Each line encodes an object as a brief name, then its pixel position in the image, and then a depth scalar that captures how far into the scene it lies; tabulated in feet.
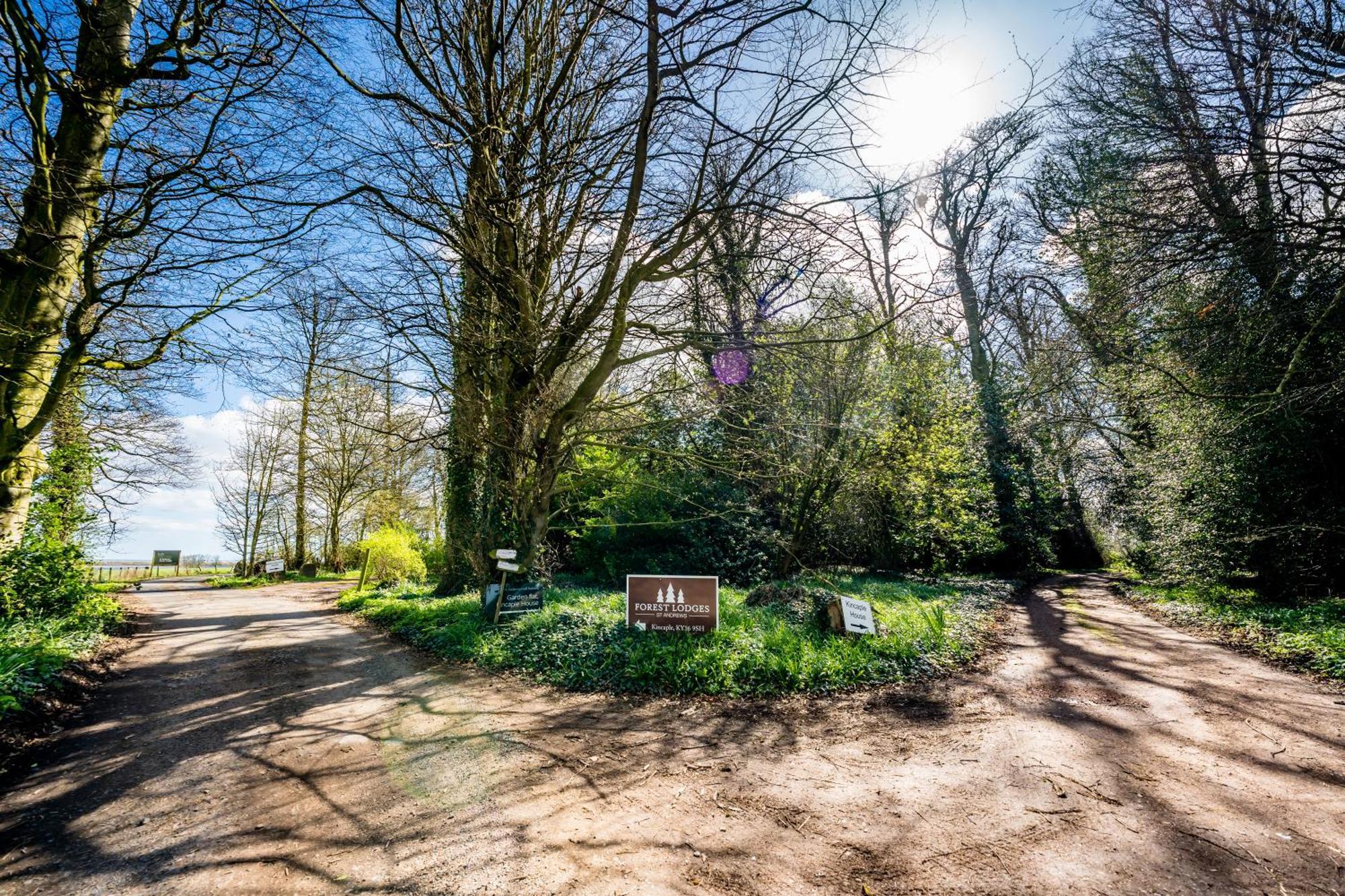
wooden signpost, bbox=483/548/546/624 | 24.73
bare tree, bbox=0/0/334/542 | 15.55
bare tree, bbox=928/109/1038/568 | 57.21
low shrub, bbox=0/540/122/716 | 16.97
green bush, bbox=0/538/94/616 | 22.48
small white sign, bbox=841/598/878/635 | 22.72
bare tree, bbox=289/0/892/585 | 15.42
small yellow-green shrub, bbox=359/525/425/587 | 51.98
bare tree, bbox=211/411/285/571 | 73.82
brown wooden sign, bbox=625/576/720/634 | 22.04
